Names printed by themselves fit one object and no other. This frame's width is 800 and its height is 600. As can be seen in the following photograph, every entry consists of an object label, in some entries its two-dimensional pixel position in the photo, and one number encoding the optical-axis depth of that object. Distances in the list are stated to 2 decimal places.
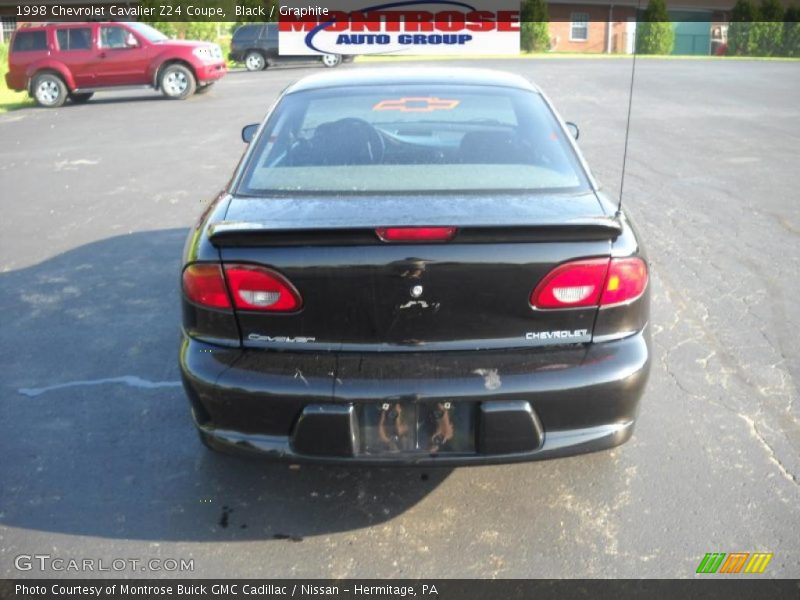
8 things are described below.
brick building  46.28
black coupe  2.55
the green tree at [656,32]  43.00
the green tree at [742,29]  41.66
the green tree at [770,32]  41.03
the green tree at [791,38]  40.91
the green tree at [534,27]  44.34
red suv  17.08
